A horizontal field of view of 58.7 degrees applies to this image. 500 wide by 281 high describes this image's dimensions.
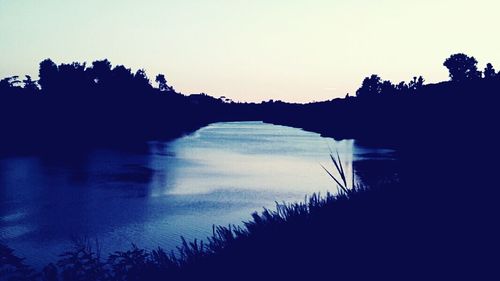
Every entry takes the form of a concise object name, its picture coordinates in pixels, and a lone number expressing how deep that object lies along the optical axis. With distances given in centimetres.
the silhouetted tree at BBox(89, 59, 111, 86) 11725
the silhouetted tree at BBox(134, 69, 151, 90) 13712
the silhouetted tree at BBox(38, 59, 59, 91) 10350
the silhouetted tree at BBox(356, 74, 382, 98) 14862
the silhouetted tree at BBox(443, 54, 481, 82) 8394
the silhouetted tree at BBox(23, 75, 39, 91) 9828
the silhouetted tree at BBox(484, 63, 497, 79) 7742
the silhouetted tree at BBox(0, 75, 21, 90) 8125
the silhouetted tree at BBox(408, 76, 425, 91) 9928
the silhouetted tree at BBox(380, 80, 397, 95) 12356
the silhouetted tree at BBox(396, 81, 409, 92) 12484
